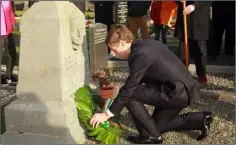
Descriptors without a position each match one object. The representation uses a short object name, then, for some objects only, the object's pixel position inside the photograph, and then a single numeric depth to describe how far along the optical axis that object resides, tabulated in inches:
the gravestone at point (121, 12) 338.0
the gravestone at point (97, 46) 244.7
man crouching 136.7
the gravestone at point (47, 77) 139.3
